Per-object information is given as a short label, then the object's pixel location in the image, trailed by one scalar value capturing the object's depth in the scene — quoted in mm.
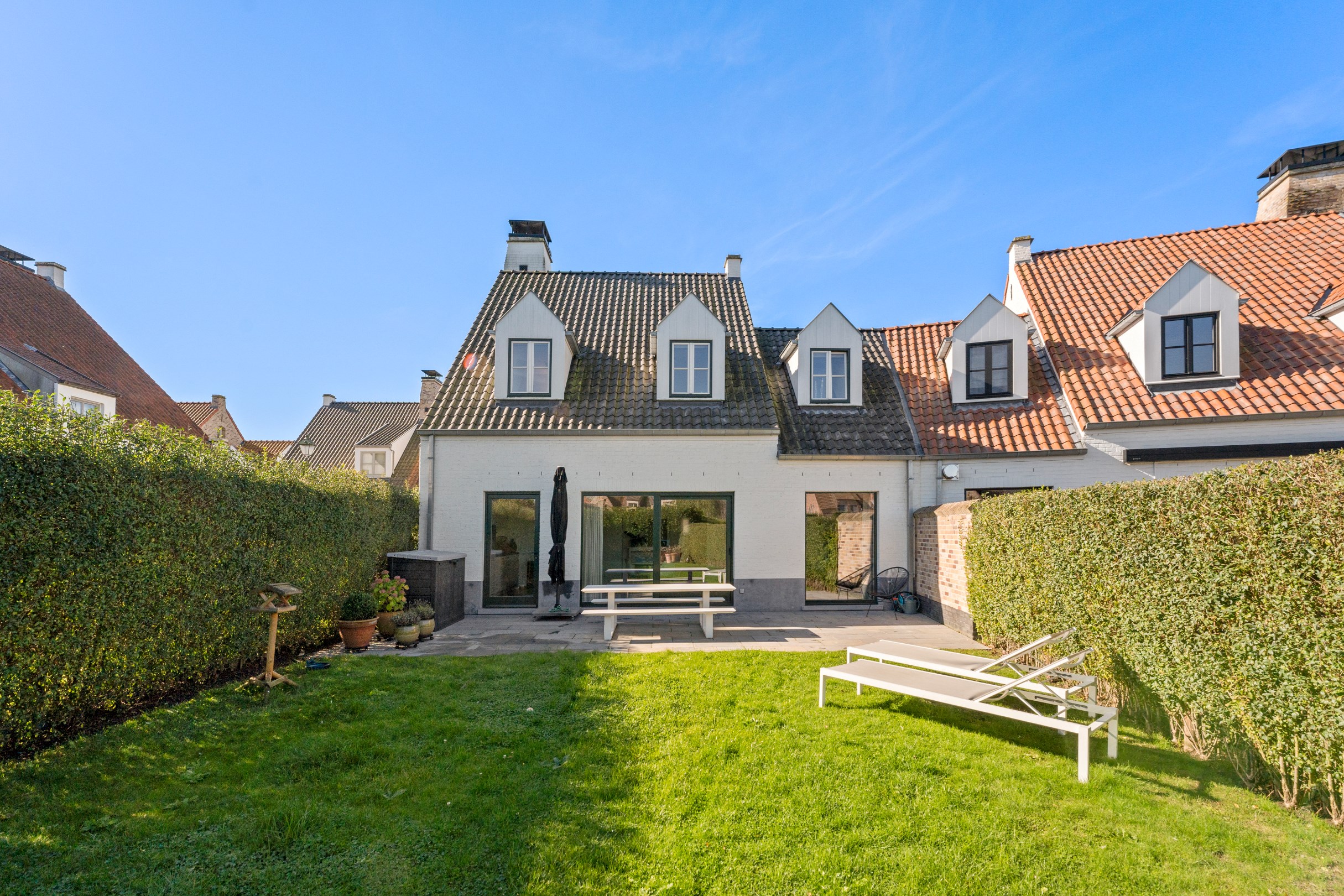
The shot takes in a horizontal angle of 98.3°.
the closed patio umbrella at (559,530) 11555
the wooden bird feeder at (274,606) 6625
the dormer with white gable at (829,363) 14297
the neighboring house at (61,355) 16062
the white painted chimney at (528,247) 18781
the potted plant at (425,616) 9977
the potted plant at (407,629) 9281
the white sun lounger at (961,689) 4879
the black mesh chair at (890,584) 13117
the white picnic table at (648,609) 9797
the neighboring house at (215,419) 36200
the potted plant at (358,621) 9078
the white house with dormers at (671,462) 12758
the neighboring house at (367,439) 30505
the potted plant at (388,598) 9781
